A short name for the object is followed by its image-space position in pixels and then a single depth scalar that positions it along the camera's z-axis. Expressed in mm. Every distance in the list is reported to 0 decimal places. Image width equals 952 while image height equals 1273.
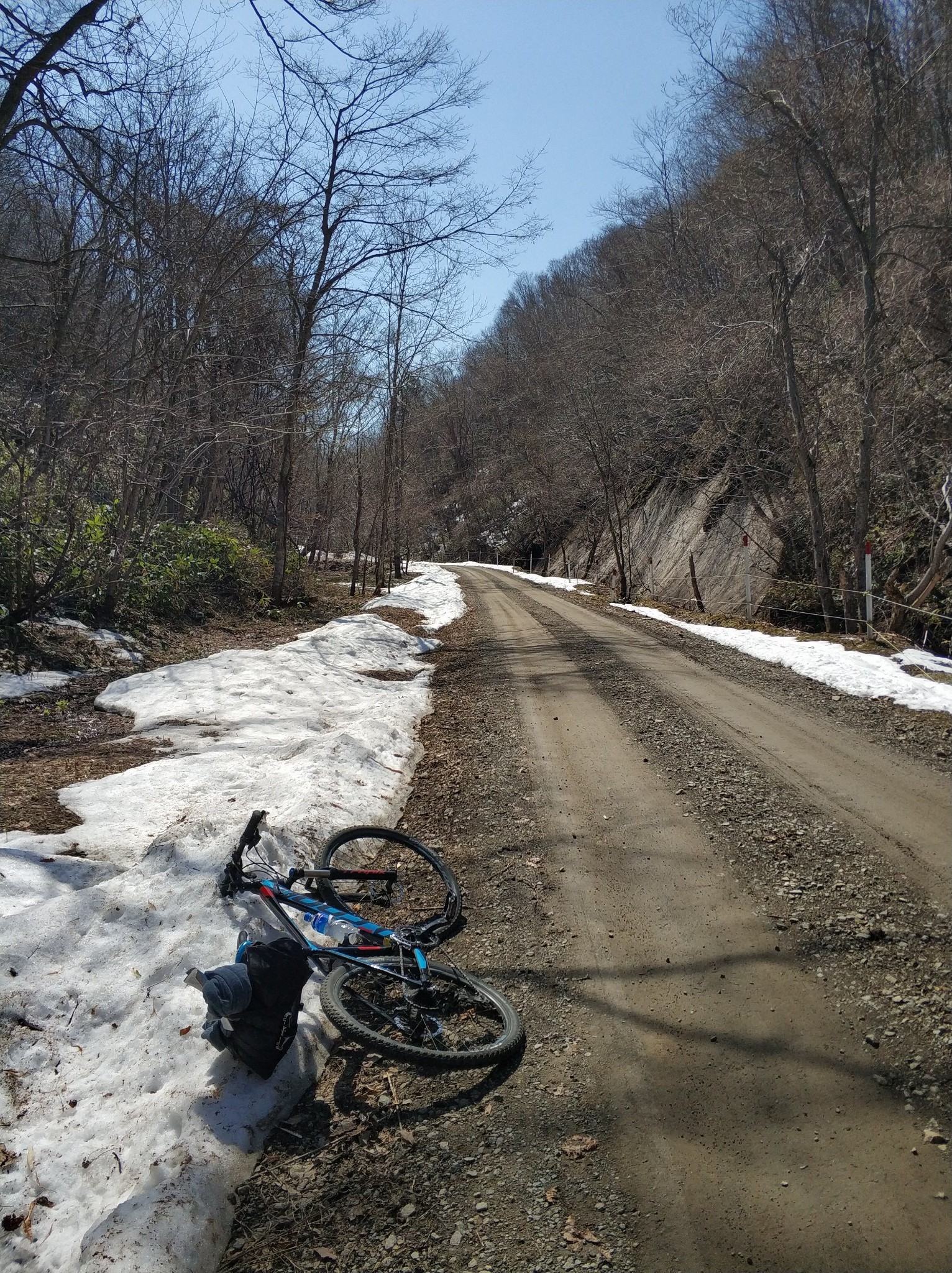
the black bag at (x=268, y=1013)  3074
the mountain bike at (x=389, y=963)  3262
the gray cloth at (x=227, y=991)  2988
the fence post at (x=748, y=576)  15818
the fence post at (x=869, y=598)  11492
